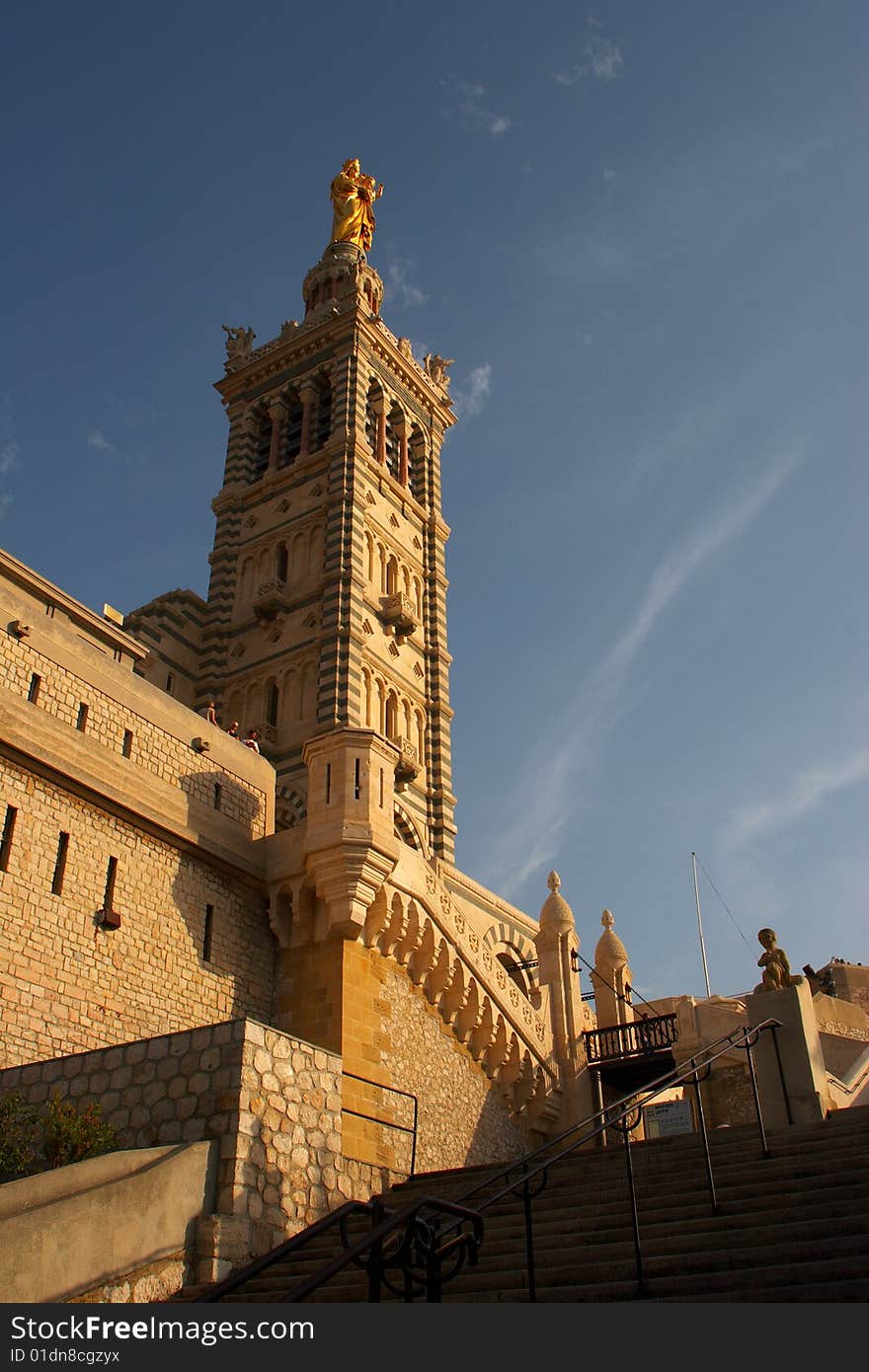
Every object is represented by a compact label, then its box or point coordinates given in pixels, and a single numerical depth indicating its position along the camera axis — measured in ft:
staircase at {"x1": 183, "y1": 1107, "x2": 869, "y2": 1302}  23.58
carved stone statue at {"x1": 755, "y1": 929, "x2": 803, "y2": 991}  44.73
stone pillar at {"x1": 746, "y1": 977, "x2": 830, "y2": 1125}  40.68
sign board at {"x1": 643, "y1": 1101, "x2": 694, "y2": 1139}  100.83
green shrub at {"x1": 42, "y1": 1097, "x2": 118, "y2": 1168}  36.04
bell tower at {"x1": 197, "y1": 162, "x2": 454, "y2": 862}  105.29
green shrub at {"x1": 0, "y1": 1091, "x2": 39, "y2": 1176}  35.78
